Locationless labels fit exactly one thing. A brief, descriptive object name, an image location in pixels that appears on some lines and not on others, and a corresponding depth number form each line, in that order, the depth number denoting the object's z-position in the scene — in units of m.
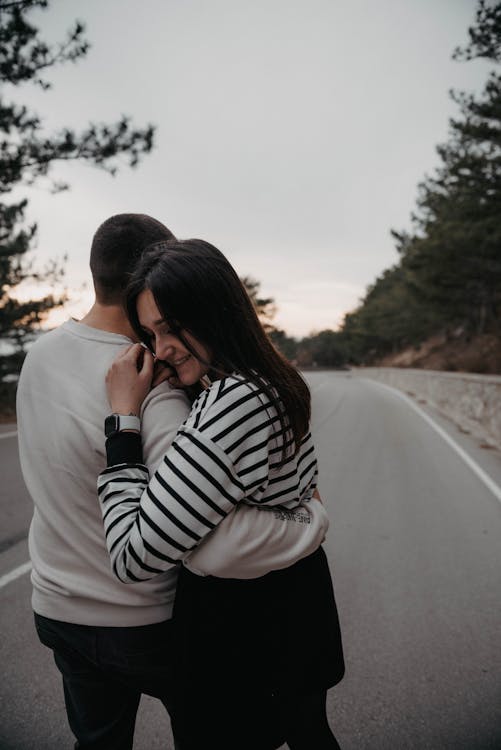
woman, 1.09
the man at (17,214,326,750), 1.24
